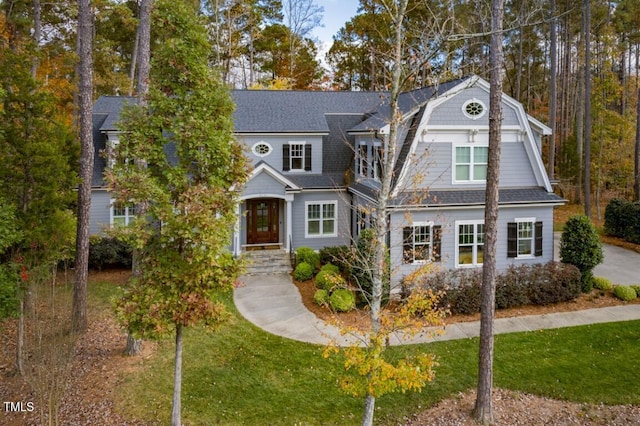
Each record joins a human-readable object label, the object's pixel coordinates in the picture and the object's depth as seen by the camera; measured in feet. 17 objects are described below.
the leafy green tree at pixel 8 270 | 27.04
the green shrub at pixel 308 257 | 56.54
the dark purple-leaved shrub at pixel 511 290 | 44.73
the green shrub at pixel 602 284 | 49.14
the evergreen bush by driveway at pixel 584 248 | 48.19
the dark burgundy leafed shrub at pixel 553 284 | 45.65
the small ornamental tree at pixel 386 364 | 19.90
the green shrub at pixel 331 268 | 51.96
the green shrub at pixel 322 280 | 48.16
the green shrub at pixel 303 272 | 53.67
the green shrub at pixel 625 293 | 46.98
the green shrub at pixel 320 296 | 45.21
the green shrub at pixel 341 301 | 43.76
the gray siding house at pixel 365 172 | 49.16
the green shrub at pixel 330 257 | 53.93
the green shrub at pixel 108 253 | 57.21
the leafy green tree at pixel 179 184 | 21.88
